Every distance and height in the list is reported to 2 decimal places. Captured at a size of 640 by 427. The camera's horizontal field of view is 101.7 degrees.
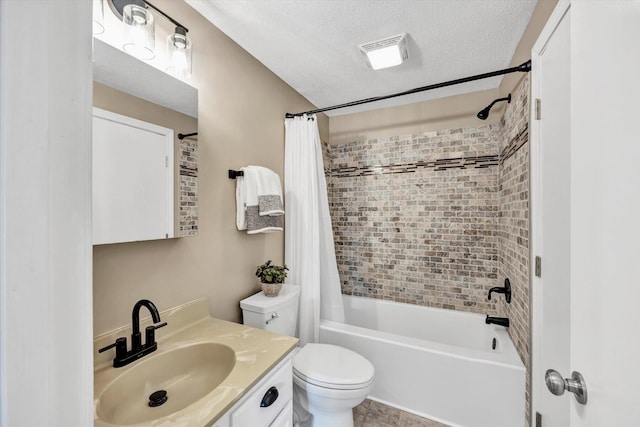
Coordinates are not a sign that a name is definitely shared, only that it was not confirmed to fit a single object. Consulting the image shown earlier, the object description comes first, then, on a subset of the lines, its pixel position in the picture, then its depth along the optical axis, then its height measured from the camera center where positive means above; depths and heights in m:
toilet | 1.43 -0.93
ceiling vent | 1.72 +1.10
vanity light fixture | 1.14 +0.84
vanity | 0.85 -0.63
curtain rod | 1.47 +0.85
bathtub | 1.59 -1.09
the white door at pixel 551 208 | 1.14 +0.02
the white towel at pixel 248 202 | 1.74 +0.07
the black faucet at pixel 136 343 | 1.03 -0.54
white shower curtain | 2.11 -0.17
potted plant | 1.78 -0.46
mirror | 1.05 +0.50
